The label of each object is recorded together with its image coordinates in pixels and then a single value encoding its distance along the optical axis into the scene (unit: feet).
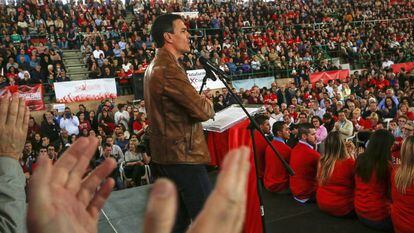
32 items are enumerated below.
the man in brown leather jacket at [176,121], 6.96
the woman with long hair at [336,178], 13.38
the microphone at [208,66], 7.92
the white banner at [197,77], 41.70
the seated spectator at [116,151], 23.70
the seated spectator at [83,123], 30.74
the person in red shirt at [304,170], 15.16
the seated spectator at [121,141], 25.40
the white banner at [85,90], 36.81
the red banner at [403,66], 55.93
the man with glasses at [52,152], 22.83
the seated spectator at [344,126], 24.43
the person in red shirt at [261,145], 17.50
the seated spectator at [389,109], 29.65
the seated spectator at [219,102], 32.55
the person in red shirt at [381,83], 43.50
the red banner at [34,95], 35.01
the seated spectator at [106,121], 30.40
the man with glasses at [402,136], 17.46
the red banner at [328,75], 49.42
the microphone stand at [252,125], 8.01
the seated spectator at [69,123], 30.86
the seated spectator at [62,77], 38.11
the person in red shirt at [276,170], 16.53
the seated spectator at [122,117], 32.30
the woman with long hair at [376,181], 12.28
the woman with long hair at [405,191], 10.98
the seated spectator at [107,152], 22.62
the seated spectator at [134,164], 21.80
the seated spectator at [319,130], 24.26
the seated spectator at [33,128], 29.13
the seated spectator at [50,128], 29.96
